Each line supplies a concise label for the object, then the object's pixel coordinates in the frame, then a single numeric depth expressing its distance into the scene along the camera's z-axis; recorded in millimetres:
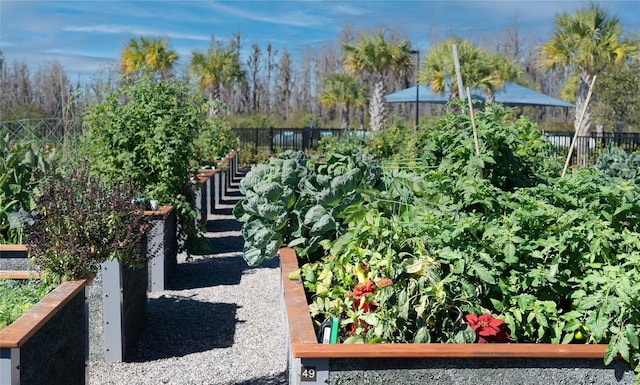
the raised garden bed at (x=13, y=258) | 4727
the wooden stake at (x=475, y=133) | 3783
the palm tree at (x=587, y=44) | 20391
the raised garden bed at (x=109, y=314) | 4809
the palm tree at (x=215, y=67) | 27047
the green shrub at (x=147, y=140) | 7020
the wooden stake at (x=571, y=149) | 4334
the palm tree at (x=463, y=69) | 22781
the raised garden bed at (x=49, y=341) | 2854
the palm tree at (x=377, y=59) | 24969
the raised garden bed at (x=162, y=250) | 6591
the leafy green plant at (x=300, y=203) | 4684
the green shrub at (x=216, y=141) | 13508
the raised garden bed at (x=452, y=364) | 2693
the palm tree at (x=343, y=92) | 31578
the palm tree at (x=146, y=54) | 26000
